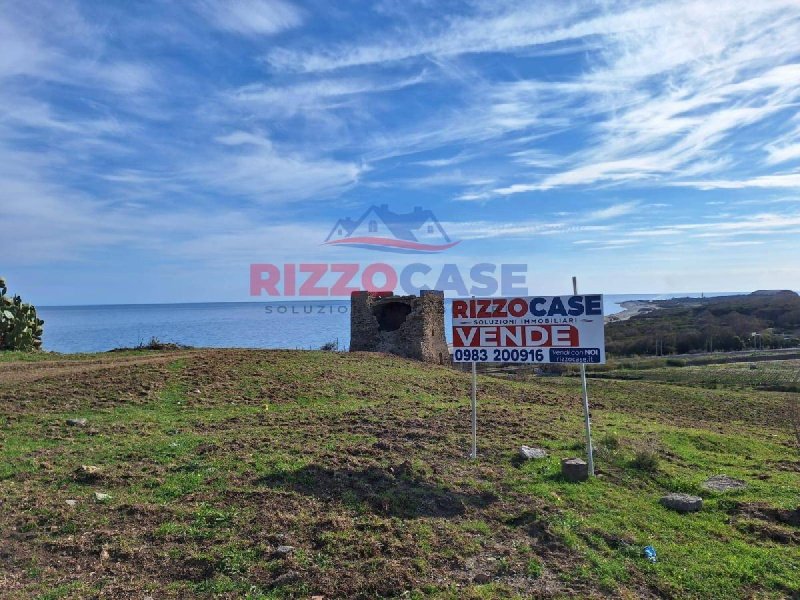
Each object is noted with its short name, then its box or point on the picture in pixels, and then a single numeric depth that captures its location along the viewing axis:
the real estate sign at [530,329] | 8.93
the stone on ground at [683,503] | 7.52
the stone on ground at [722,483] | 8.45
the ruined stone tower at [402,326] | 25.19
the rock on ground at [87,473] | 7.89
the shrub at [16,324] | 23.14
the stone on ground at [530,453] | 9.36
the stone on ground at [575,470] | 8.45
